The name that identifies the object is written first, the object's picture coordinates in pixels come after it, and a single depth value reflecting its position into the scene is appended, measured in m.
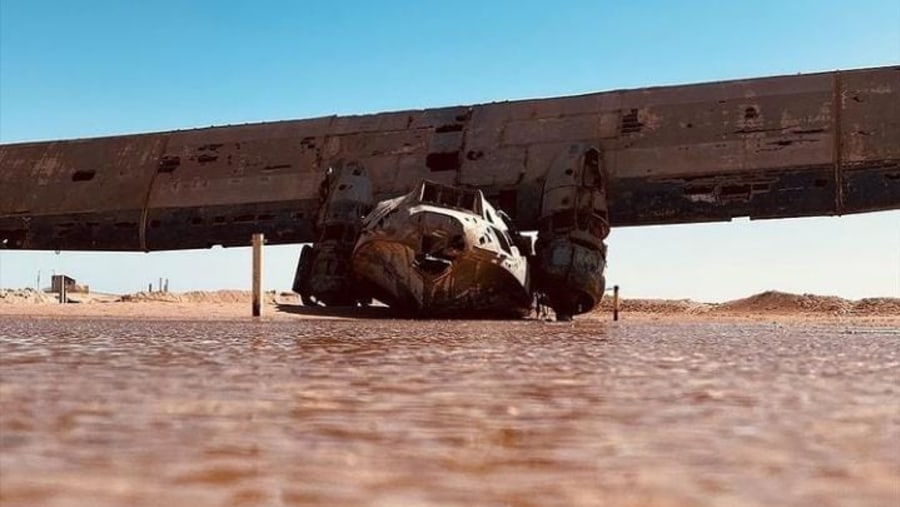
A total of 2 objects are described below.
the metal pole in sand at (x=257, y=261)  14.79
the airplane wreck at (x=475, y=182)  15.77
